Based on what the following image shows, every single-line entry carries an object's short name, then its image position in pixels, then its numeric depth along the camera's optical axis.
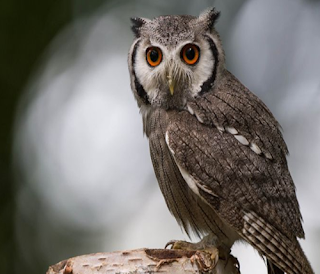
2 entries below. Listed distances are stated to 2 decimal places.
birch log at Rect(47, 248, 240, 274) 5.57
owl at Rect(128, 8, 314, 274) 6.42
